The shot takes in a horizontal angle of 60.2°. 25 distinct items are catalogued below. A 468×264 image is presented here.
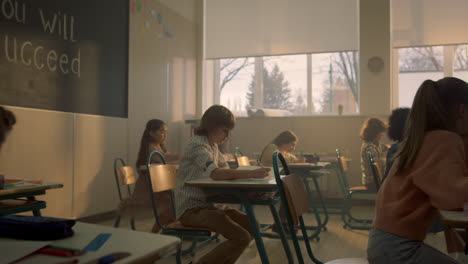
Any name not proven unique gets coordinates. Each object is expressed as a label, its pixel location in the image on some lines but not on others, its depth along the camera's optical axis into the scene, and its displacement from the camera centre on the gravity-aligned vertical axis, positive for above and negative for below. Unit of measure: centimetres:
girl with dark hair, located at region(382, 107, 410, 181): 292 +10
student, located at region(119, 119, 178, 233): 287 -44
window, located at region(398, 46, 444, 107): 578 +102
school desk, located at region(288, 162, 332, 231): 353 -31
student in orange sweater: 109 -11
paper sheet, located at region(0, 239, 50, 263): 70 -21
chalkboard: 338 +80
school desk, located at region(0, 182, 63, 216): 161 -27
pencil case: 81 -19
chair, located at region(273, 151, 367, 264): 146 -24
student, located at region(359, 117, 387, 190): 413 -4
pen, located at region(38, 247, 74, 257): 72 -21
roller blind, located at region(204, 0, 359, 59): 595 +171
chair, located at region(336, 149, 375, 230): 397 -77
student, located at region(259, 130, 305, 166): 436 -7
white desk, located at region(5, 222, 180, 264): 71 -21
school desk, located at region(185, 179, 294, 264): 193 -26
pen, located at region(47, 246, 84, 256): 73 -21
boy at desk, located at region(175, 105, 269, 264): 201 -28
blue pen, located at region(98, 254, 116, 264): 67 -21
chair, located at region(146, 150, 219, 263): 203 -28
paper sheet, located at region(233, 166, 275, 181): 212 -22
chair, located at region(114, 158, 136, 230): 316 -31
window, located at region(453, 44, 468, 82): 567 +108
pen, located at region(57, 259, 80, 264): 67 -21
